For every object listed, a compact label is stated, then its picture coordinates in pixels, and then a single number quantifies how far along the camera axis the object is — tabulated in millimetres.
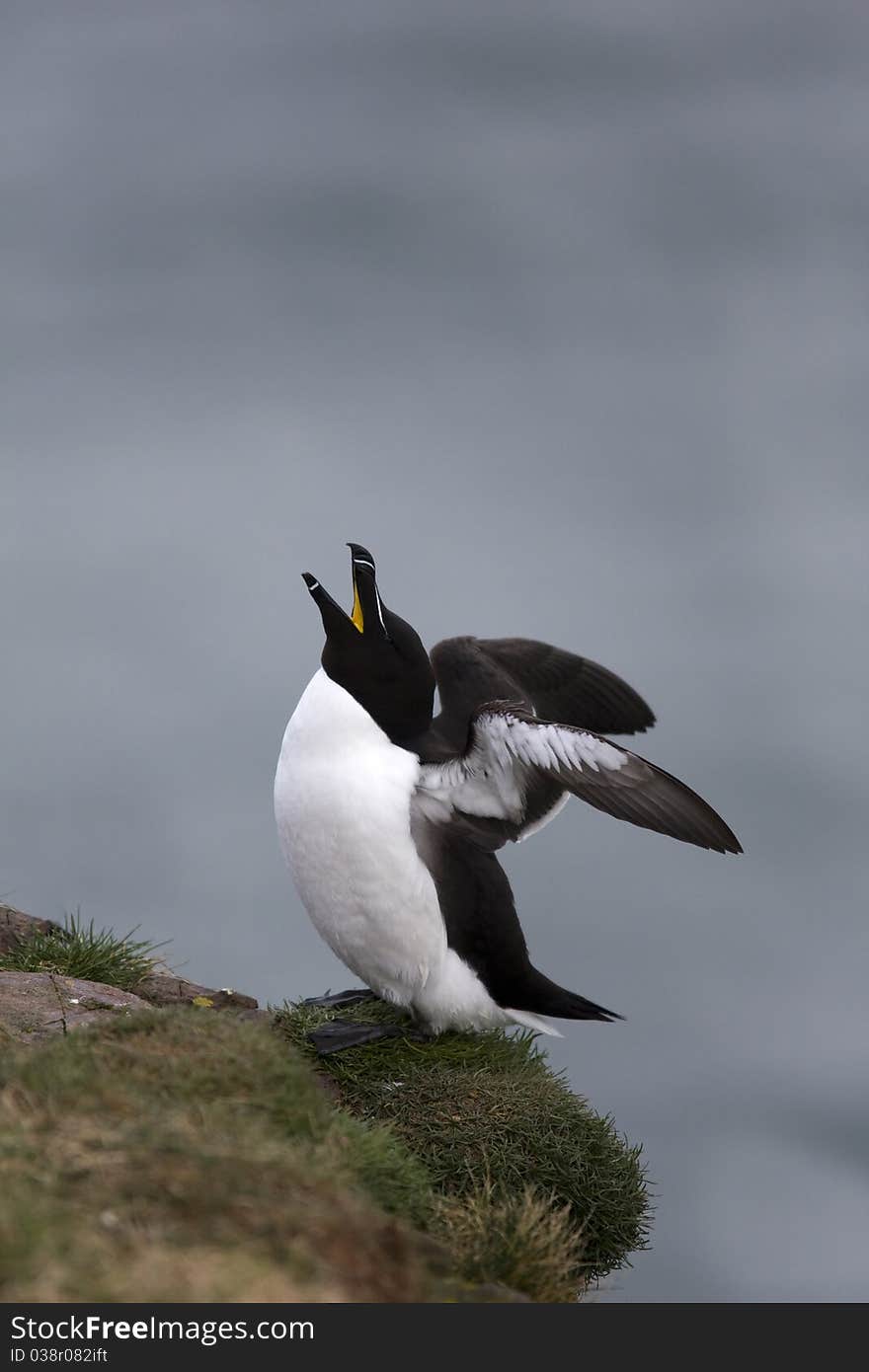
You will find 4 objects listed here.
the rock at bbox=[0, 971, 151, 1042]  15945
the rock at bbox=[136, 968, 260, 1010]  19062
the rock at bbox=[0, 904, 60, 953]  20062
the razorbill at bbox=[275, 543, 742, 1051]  16781
